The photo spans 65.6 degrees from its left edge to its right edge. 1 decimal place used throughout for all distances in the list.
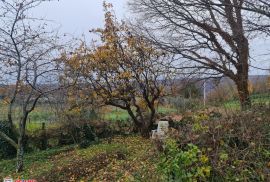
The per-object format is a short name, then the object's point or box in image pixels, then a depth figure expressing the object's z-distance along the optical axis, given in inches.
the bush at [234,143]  135.3
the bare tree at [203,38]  331.7
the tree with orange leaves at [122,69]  356.0
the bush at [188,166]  133.9
